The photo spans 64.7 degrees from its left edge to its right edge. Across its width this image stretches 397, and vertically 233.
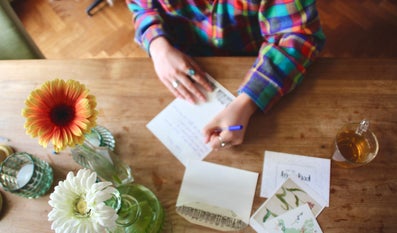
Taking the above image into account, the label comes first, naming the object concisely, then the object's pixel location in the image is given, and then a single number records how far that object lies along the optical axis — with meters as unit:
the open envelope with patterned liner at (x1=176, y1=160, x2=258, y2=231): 0.63
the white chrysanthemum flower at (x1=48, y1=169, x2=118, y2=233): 0.41
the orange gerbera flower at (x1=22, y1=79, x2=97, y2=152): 0.47
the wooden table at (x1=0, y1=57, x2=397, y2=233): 0.63
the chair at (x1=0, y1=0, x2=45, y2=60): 0.89
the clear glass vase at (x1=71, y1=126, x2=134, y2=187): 0.61
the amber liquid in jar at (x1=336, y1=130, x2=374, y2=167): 0.65
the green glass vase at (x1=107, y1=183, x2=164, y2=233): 0.53
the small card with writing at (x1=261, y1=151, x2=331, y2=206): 0.65
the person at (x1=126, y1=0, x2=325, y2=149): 0.72
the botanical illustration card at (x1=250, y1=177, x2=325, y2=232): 0.62
